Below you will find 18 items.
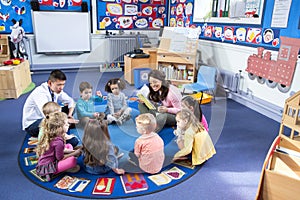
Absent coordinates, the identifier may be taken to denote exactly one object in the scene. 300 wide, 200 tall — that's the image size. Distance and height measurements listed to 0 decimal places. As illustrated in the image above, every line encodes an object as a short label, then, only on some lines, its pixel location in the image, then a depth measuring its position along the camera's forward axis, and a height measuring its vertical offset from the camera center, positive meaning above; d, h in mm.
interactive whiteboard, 5043 -116
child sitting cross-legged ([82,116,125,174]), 1868 -899
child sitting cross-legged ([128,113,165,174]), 1933 -876
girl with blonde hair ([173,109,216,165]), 2117 -901
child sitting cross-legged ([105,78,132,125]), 2921 -883
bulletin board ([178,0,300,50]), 2834 -3
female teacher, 2779 -758
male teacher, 2439 -705
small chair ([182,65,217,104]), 3528 -724
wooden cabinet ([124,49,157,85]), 4529 -616
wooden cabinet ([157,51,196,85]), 4145 -621
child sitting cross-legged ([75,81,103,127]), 2801 -879
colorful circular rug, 1812 -1119
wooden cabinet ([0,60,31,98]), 3594 -792
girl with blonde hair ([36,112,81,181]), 1854 -872
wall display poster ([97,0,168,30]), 5457 +281
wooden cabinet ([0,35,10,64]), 4305 -392
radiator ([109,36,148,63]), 5548 -403
